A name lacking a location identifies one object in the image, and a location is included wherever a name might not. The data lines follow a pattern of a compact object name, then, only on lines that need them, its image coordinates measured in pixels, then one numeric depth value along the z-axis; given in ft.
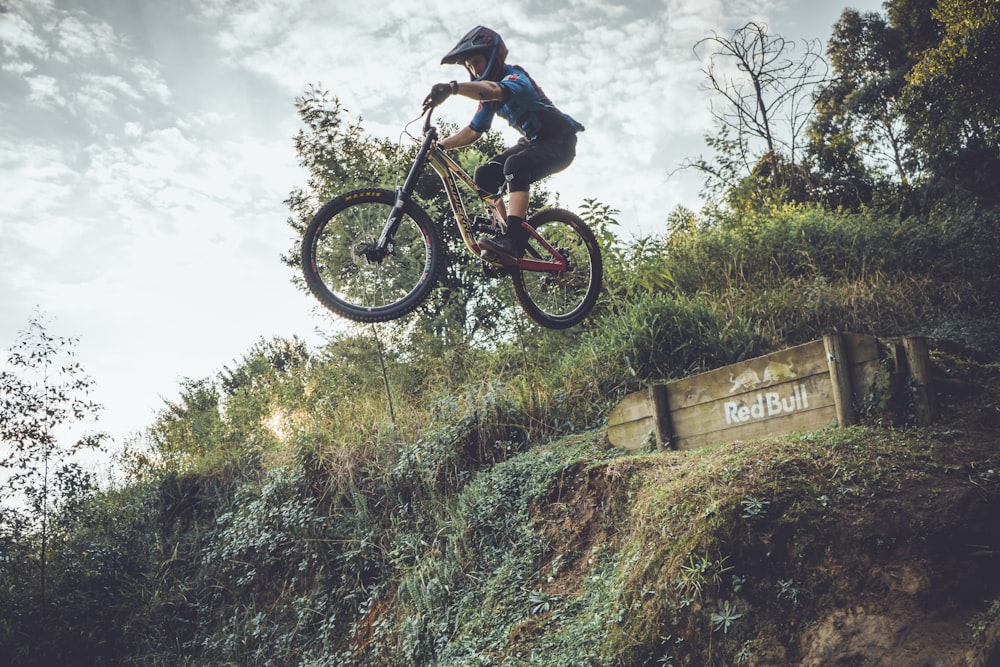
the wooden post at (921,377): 14.93
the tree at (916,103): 35.24
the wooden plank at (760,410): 16.02
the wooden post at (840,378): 15.34
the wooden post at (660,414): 18.88
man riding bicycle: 12.03
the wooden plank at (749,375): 15.98
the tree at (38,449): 26.76
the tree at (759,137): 39.70
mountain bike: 12.25
